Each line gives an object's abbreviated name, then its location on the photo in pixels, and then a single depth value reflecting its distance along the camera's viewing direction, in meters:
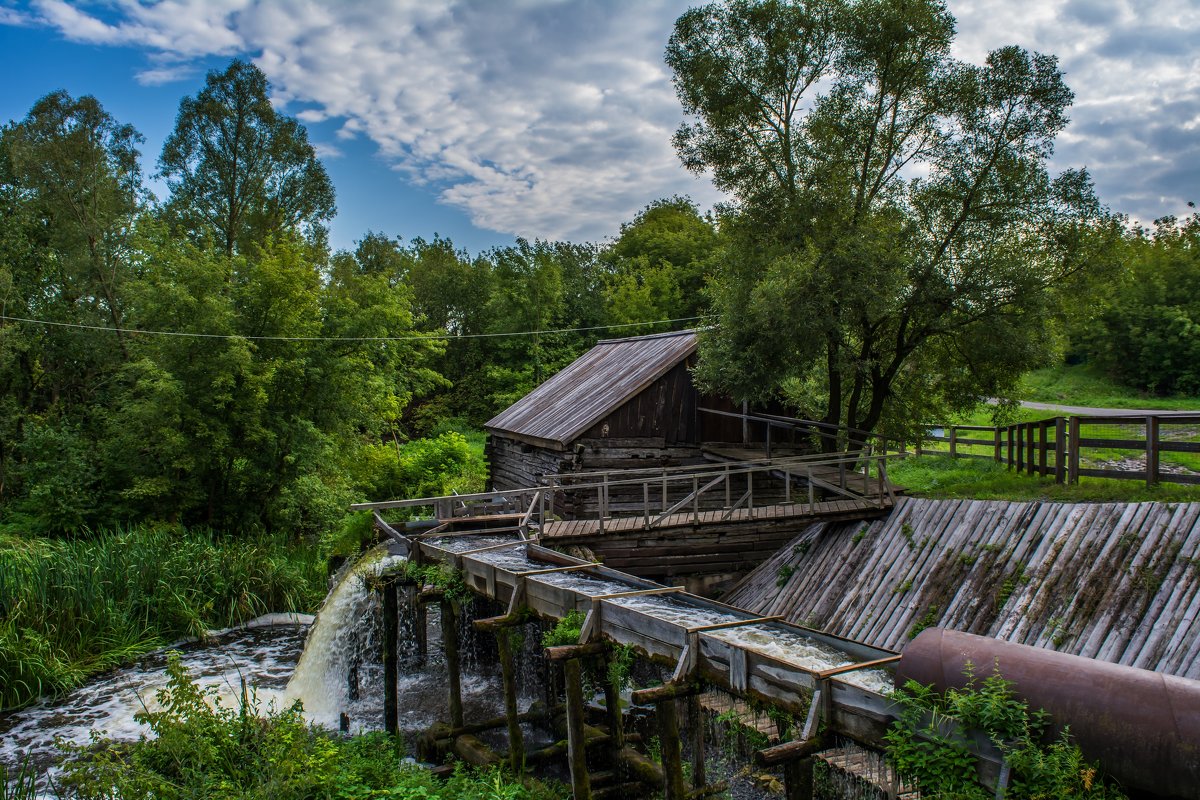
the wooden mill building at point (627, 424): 18.30
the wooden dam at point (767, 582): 6.68
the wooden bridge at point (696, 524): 14.09
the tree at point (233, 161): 31.00
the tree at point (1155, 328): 29.42
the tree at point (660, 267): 41.83
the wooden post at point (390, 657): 11.35
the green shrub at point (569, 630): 8.83
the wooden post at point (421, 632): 13.14
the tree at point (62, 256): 25.31
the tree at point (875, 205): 14.78
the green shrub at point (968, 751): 4.76
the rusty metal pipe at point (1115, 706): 4.57
